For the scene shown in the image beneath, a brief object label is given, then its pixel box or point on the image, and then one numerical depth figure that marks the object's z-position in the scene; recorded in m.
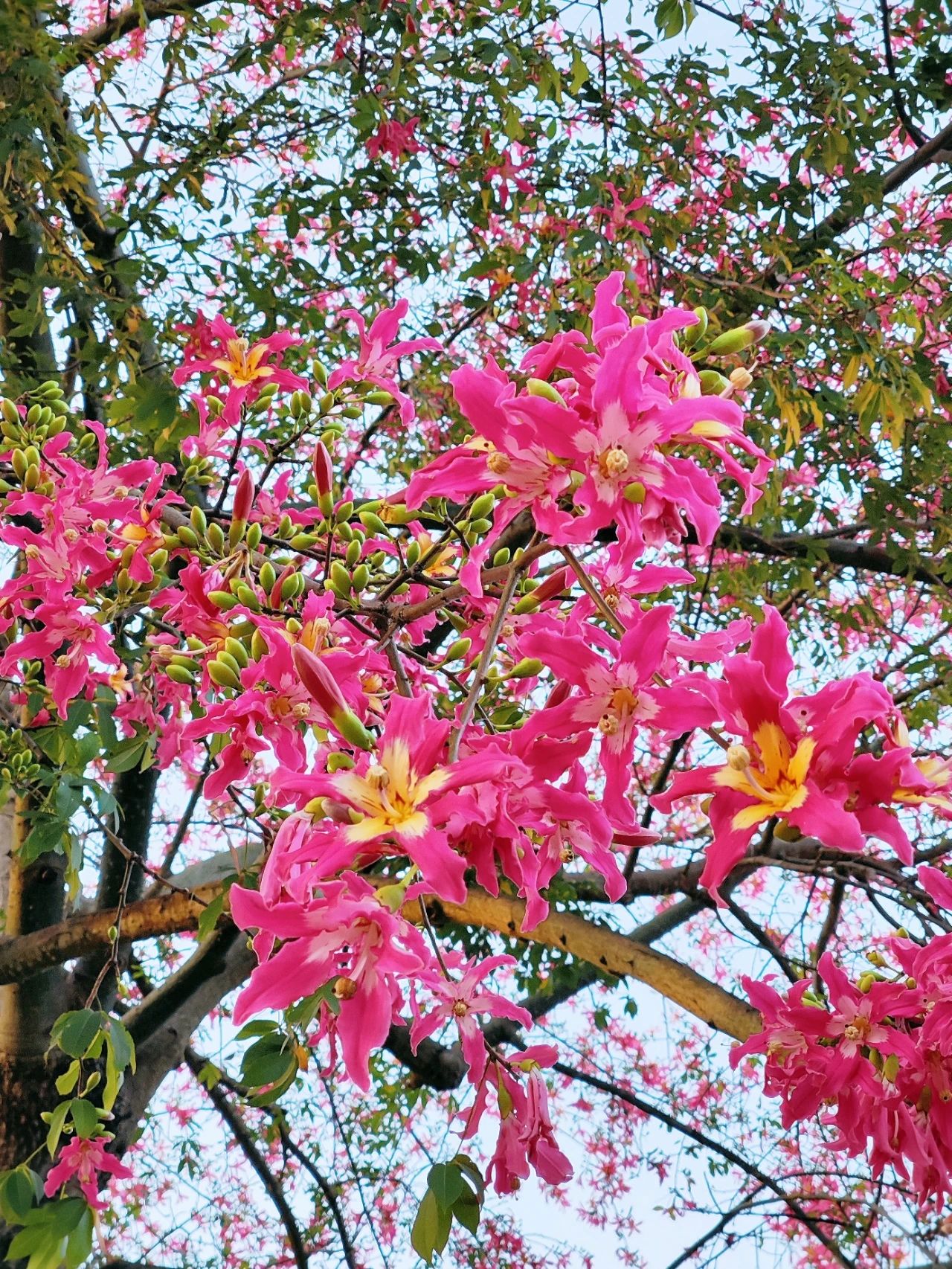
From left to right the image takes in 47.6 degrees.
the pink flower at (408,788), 0.58
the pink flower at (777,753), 0.61
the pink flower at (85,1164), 1.44
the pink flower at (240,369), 1.25
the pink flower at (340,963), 0.63
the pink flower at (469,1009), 0.81
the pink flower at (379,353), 1.18
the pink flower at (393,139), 2.65
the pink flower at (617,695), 0.70
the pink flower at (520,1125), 0.85
